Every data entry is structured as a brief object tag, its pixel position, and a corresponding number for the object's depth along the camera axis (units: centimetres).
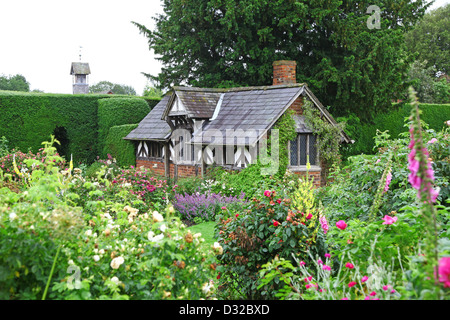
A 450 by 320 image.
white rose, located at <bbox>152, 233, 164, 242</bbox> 380
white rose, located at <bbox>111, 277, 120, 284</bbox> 357
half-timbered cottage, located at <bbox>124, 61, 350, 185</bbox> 1441
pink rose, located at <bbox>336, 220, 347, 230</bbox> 463
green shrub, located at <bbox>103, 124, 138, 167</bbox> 2003
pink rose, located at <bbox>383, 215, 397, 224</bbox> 457
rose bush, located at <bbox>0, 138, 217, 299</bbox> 336
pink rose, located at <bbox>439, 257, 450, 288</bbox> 262
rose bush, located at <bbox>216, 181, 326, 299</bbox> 532
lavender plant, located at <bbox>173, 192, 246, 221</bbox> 1212
